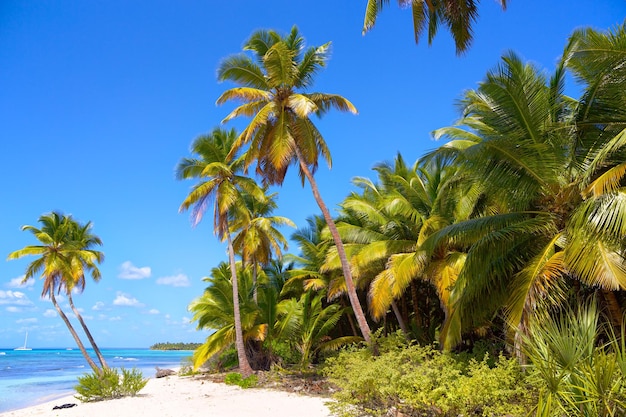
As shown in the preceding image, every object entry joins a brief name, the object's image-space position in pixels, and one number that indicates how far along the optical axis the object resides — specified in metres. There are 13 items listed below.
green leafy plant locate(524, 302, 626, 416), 3.88
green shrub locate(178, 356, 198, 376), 22.98
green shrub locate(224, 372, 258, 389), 16.24
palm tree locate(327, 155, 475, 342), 12.88
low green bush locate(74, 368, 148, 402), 14.10
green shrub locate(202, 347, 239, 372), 22.58
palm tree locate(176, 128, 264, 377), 17.97
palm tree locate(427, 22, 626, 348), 7.05
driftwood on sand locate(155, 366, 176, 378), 24.92
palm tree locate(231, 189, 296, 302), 21.42
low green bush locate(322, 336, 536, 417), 6.95
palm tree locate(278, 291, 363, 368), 17.69
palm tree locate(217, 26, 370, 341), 14.74
